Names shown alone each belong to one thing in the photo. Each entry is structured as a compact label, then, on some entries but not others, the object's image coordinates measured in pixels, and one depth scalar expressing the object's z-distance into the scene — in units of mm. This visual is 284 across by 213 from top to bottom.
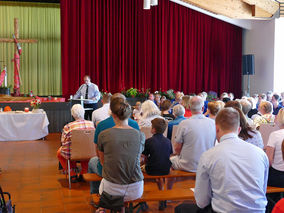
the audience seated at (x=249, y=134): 3604
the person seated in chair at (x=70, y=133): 4809
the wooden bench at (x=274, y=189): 3305
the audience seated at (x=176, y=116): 4984
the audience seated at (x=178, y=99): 8192
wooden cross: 10719
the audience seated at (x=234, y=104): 4380
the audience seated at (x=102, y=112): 6070
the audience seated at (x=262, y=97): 8477
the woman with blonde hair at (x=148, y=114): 4969
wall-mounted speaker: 12047
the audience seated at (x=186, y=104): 6102
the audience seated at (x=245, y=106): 4828
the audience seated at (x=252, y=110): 7183
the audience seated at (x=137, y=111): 7009
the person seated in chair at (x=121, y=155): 3060
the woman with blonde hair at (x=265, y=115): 5297
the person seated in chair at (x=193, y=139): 3863
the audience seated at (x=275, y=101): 7637
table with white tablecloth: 8328
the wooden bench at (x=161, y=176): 3737
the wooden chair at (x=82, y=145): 4598
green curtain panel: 14391
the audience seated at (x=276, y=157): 3273
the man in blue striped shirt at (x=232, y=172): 2281
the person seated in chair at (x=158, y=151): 3782
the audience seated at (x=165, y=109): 5785
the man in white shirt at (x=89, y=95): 9316
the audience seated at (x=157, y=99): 9294
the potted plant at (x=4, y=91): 10023
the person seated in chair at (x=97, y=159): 3613
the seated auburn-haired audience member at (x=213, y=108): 4480
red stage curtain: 12570
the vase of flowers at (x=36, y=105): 8602
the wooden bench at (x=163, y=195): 3240
